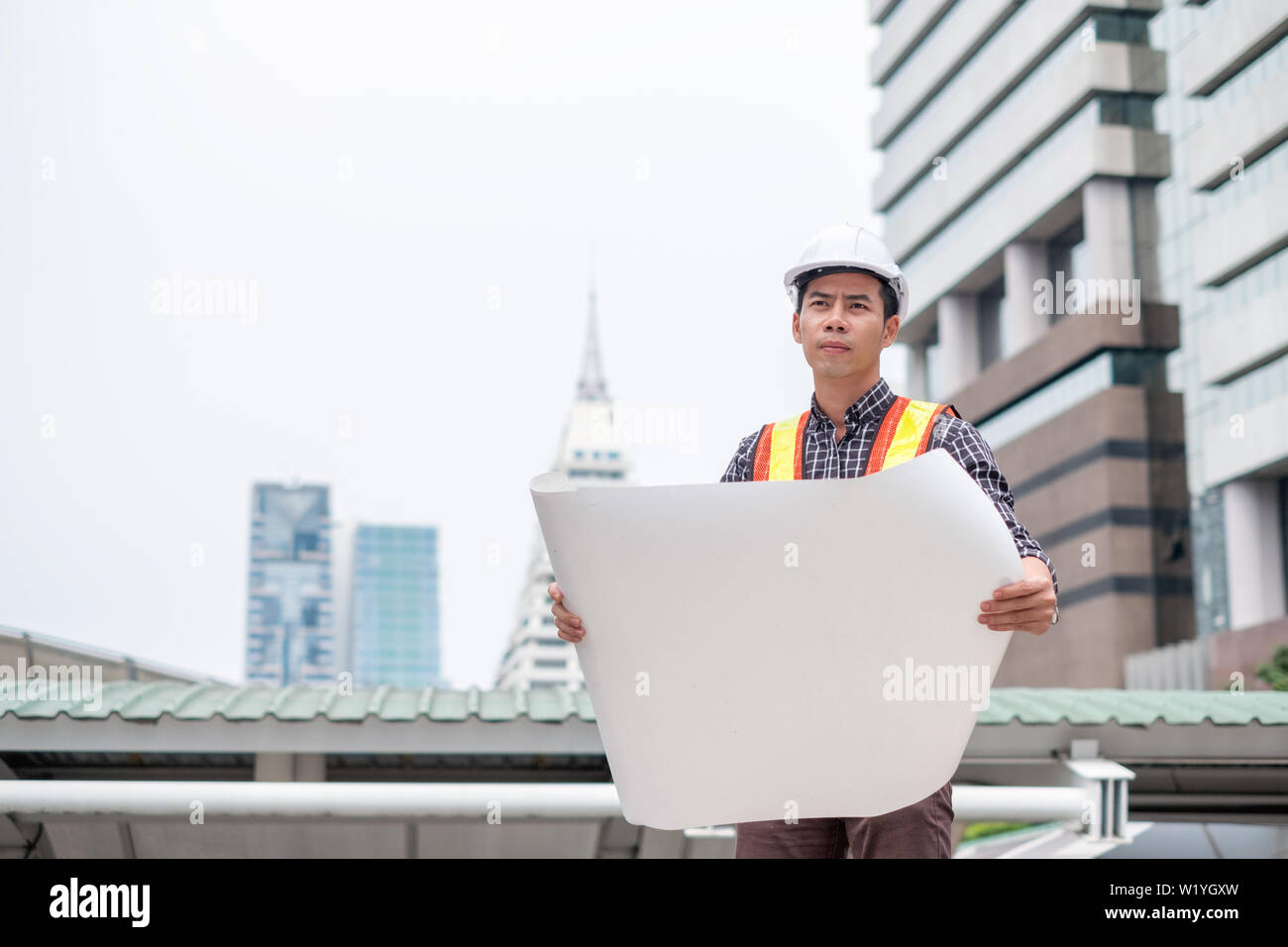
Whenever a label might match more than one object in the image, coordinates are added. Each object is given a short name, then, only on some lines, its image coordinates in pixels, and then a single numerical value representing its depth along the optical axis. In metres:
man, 2.52
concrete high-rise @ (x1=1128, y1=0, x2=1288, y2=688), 41.19
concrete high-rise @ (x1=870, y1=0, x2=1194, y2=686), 49.59
